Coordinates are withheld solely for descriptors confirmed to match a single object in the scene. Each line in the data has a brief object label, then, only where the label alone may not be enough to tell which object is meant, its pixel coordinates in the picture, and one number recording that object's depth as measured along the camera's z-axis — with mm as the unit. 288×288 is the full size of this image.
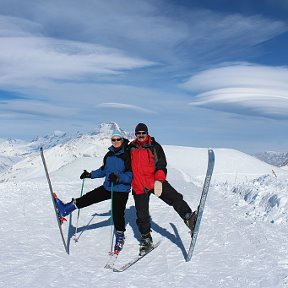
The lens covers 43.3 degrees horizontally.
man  7465
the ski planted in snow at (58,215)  7906
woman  7645
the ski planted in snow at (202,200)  6895
